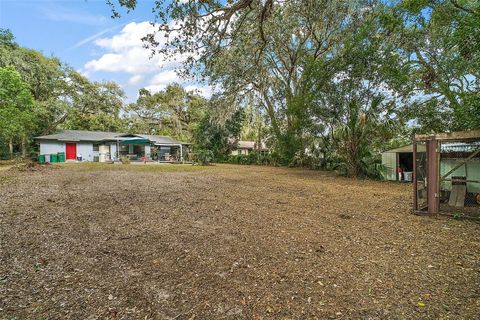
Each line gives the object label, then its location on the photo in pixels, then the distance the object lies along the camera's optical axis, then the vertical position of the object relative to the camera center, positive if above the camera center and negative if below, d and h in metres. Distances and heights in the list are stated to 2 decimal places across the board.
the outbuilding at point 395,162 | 12.63 -0.55
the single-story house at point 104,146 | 23.12 +0.93
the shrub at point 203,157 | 22.72 -0.29
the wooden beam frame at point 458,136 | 5.20 +0.31
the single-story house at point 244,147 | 40.21 +0.98
